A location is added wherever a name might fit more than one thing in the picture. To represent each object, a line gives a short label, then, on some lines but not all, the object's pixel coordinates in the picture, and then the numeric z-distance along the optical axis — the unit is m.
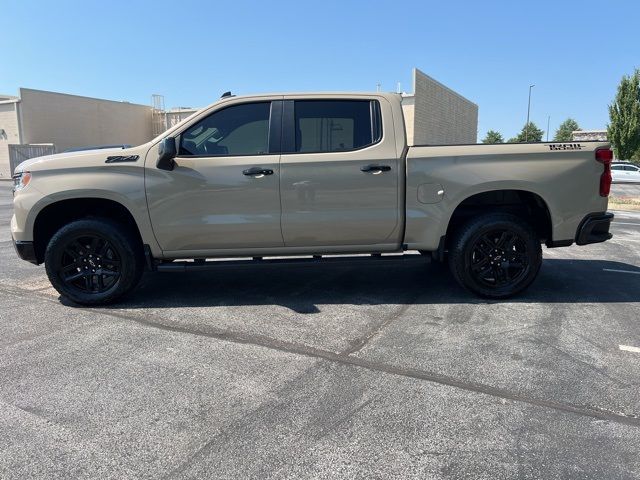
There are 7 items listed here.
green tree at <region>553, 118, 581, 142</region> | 96.56
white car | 32.06
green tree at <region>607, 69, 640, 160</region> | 39.12
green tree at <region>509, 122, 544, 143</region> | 79.03
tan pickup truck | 4.89
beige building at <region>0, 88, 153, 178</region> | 35.50
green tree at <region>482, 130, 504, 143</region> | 94.70
